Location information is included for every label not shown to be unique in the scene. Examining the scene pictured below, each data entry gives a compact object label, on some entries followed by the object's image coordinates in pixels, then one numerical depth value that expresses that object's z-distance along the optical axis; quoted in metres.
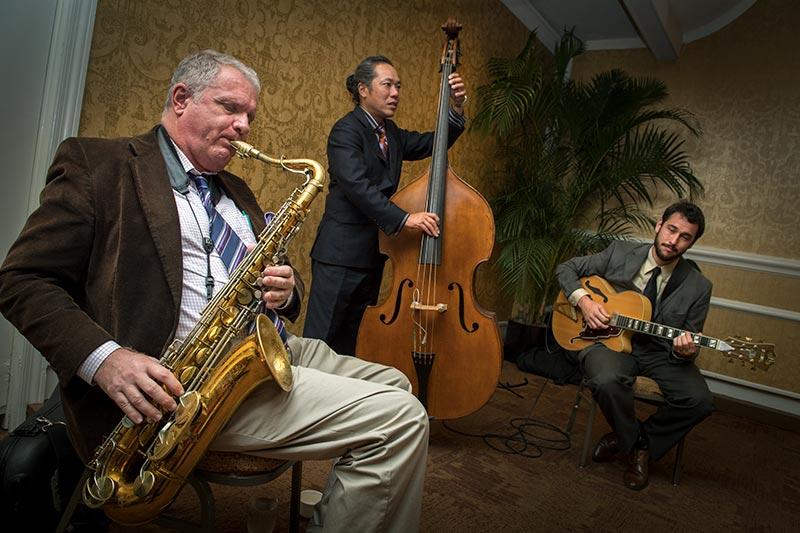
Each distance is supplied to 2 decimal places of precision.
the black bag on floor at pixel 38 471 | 1.18
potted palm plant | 4.02
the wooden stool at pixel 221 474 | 1.15
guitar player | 2.46
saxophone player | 1.08
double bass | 2.24
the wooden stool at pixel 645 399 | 2.51
